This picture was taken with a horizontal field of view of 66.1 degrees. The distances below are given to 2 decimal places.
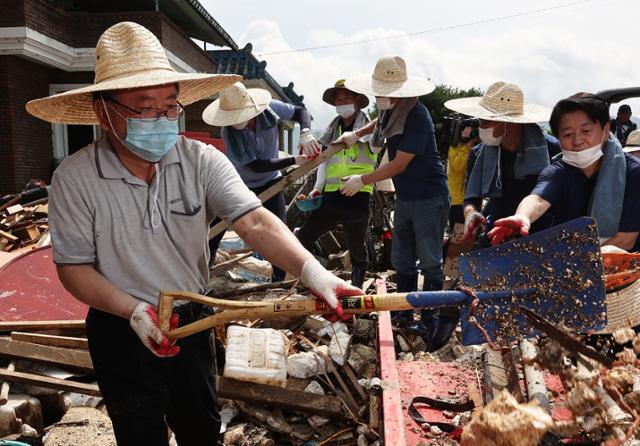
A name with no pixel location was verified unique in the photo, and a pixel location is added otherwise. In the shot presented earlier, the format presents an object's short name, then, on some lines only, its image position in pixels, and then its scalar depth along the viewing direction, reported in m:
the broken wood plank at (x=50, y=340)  3.79
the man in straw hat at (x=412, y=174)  4.28
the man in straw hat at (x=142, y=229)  2.05
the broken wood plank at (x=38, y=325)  3.98
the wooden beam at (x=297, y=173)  5.20
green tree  22.83
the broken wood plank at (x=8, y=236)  7.72
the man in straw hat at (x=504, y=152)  3.64
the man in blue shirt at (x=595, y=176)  2.77
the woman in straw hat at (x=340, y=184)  5.05
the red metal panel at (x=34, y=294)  4.27
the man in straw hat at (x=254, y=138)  5.02
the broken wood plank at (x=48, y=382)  3.42
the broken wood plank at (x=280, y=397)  3.15
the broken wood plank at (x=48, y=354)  3.60
